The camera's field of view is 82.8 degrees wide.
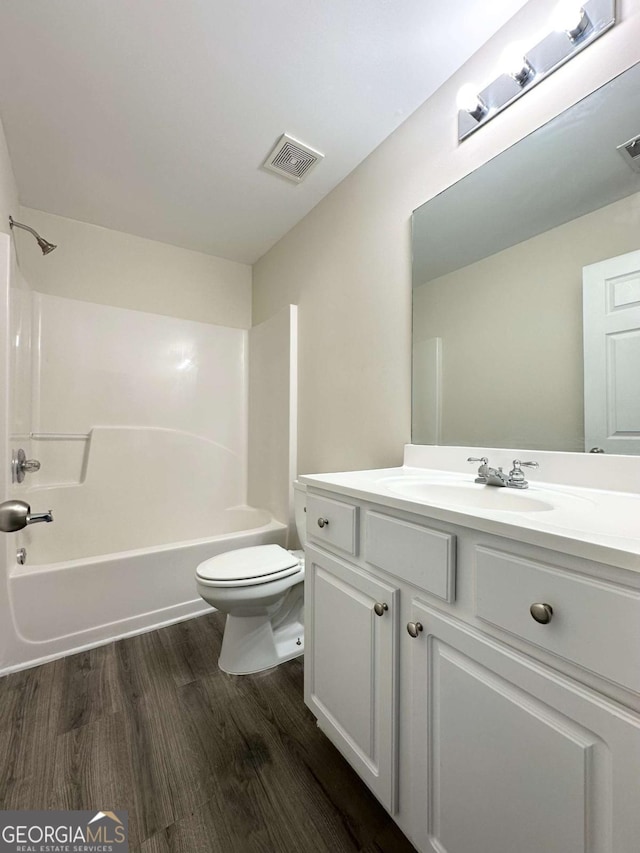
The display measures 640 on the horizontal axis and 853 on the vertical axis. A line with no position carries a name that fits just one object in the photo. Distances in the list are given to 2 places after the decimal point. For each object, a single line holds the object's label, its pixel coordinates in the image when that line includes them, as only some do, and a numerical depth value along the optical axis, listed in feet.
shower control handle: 5.24
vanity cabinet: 1.63
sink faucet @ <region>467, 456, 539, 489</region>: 3.38
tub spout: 3.48
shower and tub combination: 5.58
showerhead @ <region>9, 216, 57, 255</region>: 5.67
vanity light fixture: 3.18
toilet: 4.74
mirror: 3.17
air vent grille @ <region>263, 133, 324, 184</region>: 5.43
